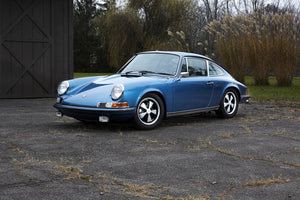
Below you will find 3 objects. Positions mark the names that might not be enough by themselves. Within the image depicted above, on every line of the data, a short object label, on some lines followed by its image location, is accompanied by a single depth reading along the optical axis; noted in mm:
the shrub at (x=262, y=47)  15898
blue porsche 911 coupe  6316
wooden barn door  12164
